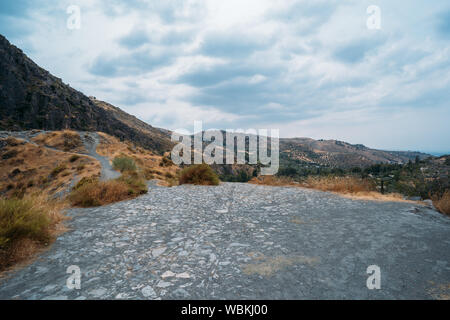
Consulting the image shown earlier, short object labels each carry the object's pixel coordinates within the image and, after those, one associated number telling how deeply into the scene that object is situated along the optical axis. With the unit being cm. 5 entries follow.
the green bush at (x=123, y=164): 2536
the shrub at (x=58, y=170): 2673
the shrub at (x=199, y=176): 1388
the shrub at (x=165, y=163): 3841
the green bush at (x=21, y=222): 400
